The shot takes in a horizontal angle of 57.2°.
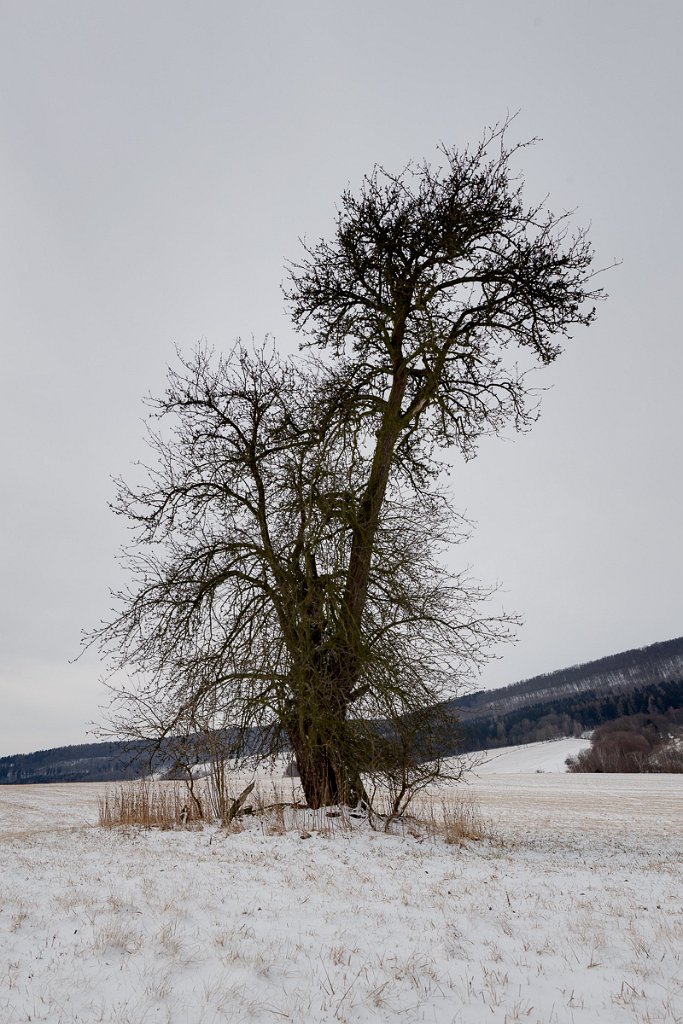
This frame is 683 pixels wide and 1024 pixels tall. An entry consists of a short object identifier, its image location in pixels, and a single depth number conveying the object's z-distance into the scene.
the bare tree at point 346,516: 10.19
